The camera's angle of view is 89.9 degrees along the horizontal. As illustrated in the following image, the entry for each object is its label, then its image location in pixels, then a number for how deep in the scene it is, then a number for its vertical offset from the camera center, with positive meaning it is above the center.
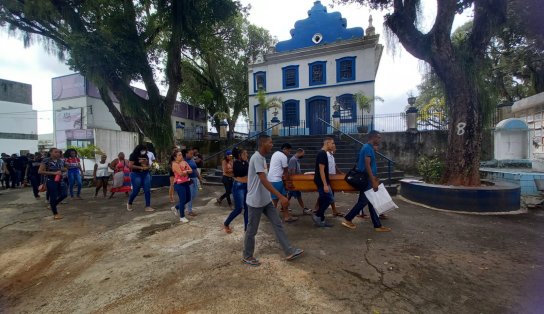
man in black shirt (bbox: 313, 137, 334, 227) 4.84 -0.59
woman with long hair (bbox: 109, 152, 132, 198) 8.38 -0.60
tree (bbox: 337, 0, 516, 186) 6.66 +2.19
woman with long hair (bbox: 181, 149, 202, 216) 6.28 -0.41
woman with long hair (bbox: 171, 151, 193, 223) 5.64 -0.57
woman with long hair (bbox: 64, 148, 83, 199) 8.21 -0.43
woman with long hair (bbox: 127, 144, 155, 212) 6.51 -0.42
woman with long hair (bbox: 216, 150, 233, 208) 6.31 -0.42
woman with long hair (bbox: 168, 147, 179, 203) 6.22 -0.75
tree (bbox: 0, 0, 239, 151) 9.80 +4.90
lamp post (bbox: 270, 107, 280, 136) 16.73 +1.52
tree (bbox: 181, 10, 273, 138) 22.02 +7.29
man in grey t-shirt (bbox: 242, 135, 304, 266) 3.56 -0.71
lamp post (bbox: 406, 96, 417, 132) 11.38 +1.38
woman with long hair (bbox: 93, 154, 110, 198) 9.04 -0.62
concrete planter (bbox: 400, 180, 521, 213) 6.09 -1.07
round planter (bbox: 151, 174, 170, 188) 10.85 -1.01
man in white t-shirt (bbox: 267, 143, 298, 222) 5.05 -0.29
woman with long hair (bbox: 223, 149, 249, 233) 4.61 -0.51
